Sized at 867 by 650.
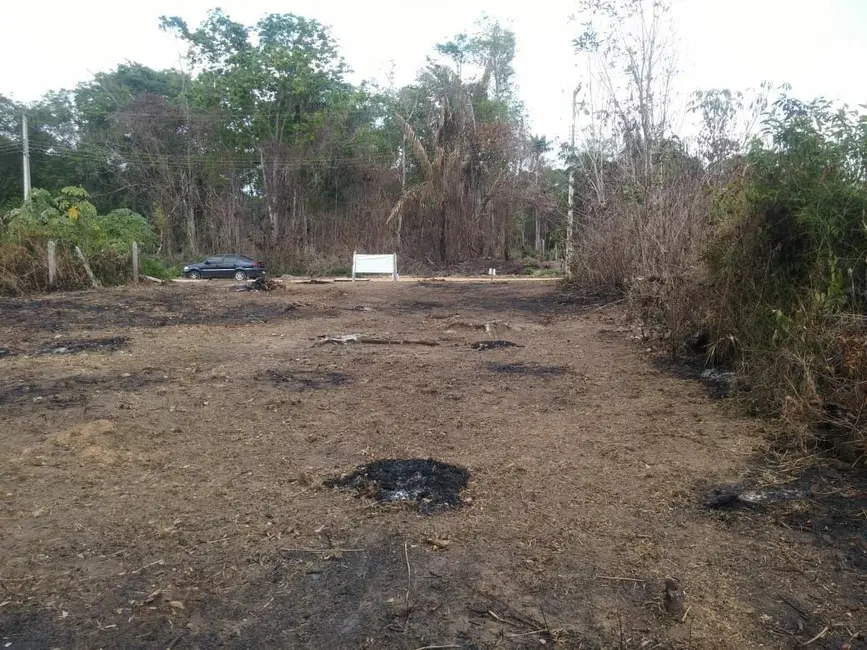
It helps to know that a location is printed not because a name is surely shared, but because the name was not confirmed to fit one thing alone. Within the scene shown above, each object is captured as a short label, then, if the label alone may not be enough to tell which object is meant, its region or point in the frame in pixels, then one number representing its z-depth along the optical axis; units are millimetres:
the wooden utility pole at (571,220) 17438
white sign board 26869
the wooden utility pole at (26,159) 29133
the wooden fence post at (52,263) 16750
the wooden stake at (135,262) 19875
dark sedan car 29469
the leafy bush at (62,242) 16531
